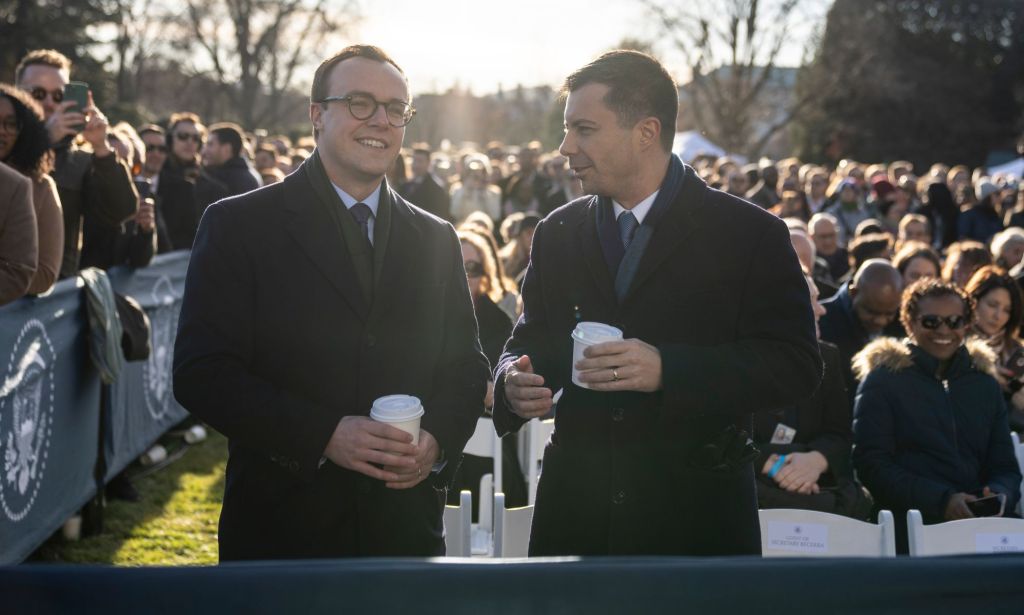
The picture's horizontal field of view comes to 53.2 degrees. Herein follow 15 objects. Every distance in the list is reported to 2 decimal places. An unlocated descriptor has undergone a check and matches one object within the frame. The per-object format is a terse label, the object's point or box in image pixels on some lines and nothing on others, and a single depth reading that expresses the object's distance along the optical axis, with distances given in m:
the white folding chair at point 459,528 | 3.67
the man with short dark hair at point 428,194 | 11.85
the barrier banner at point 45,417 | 4.60
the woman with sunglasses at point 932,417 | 4.62
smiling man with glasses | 2.46
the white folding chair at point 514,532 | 3.72
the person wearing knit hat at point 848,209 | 13.16
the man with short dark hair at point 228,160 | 8.63
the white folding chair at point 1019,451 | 4.82
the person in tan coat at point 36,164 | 4.59
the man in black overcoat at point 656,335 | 2.52
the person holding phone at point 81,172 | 5.62
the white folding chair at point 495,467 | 4.59
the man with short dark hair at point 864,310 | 6.05
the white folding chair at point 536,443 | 4.75
